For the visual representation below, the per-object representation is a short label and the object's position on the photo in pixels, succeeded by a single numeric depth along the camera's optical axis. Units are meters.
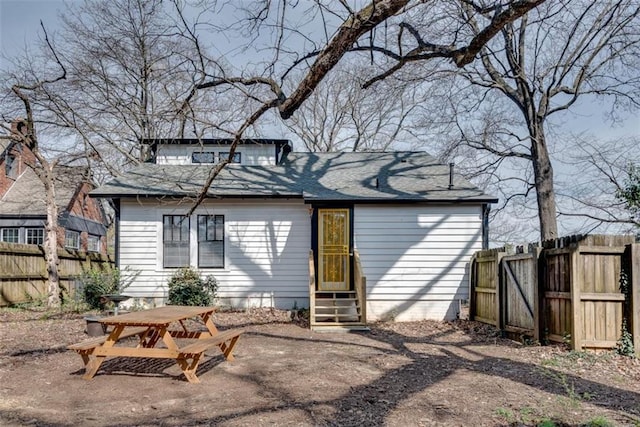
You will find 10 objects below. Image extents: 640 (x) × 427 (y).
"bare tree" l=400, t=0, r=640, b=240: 15.16
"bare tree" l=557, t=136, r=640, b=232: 16.45
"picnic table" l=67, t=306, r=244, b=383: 5.87
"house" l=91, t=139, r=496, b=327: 12.24
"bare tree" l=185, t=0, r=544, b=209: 6.00
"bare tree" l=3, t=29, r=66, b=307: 13.59
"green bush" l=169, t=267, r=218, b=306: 11.84
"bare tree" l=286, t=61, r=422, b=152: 27.14
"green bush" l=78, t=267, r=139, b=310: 12.32
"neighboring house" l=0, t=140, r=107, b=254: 19.84
